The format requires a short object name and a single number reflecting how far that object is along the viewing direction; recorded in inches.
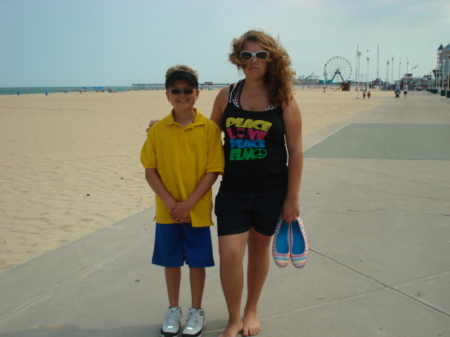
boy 102.7
